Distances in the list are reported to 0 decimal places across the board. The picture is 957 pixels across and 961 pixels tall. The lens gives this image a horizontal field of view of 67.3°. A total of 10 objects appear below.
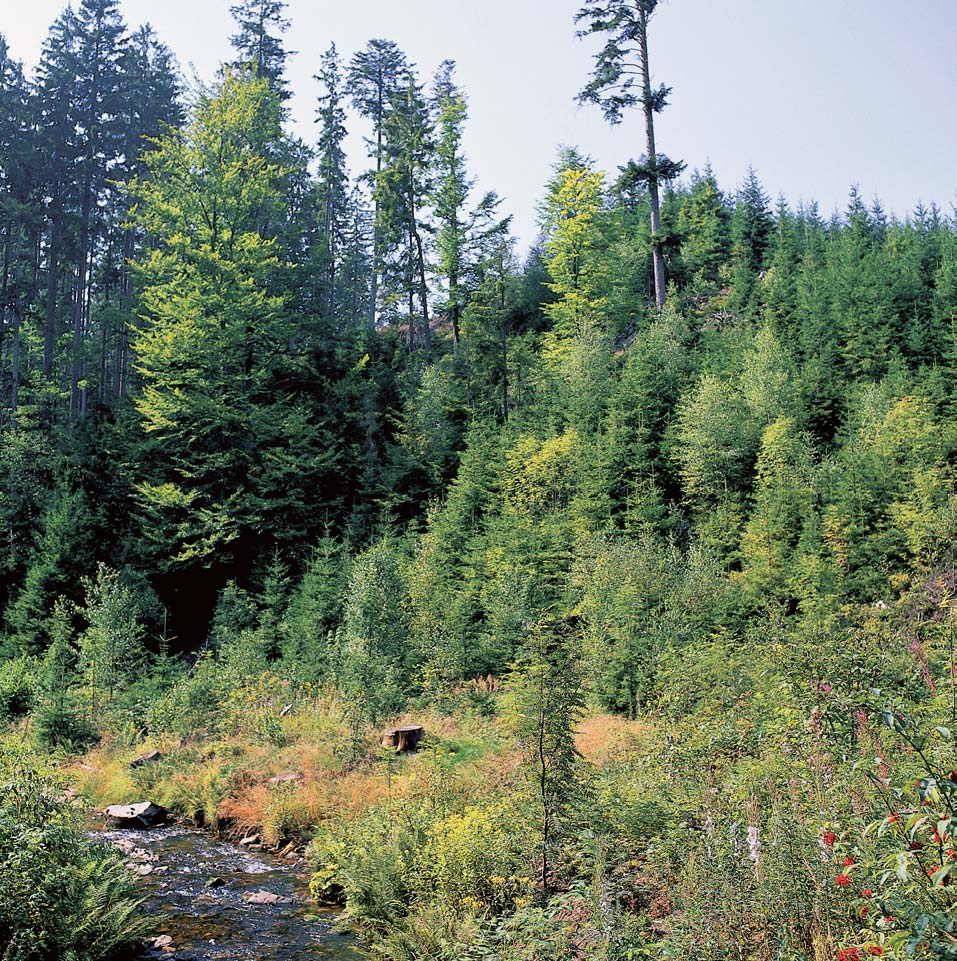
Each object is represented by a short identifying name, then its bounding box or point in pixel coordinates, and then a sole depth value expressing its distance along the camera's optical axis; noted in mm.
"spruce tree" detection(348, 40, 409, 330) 39281
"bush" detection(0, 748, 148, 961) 6418
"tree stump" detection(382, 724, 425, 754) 12430
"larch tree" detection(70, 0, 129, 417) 33156
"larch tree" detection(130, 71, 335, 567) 24641
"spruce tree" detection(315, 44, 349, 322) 39812
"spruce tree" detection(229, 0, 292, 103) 37062
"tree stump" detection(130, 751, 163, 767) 13594
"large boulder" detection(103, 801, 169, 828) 12031
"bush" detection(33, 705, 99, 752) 14695
